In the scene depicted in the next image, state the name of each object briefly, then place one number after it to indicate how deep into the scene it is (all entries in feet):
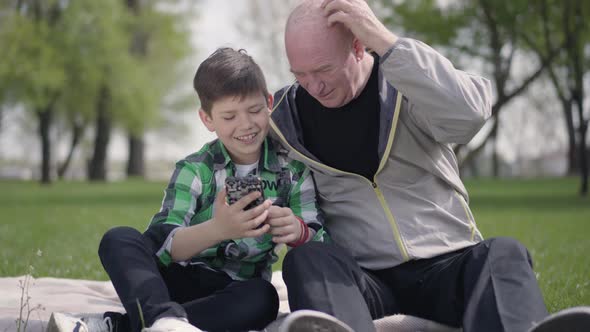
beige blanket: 9.74
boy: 9.07
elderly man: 8.63
